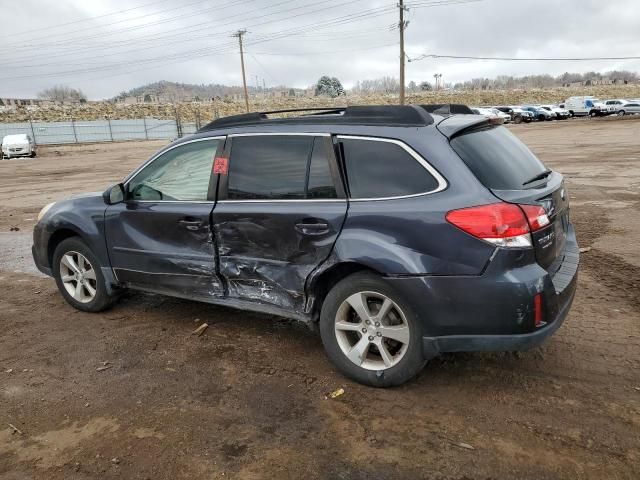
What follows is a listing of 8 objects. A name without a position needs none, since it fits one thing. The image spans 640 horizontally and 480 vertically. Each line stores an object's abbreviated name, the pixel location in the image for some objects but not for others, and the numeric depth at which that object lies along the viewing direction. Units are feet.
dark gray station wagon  9.73
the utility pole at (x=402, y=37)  129.21
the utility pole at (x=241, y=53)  185.39
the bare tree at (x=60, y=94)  428.81
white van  163.73
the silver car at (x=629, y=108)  152.87
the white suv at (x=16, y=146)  94.73
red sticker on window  13.05
